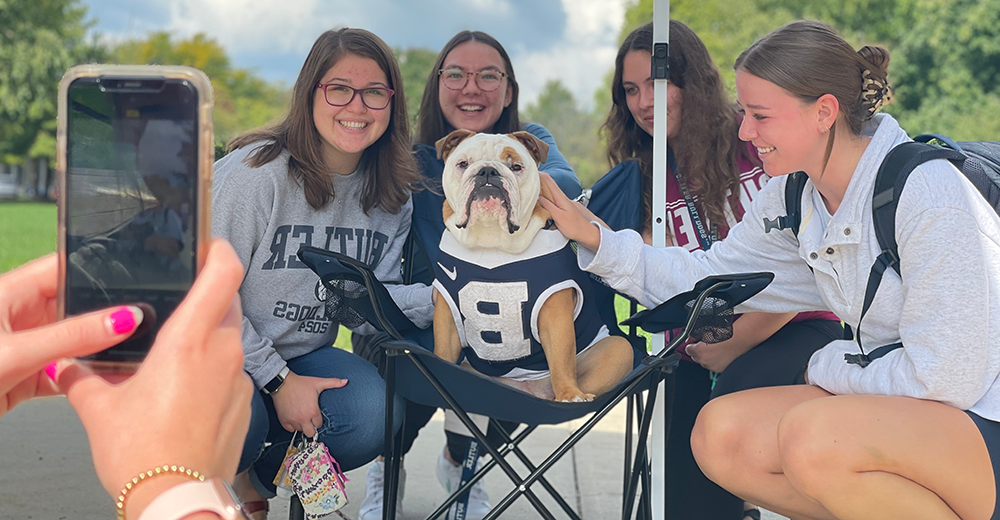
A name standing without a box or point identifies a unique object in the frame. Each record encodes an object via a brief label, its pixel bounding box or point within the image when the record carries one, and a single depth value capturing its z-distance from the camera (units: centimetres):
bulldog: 236
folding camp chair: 207
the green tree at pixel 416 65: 3797
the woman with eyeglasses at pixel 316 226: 242
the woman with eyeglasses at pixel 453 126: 289
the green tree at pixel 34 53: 3166
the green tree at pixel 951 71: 2255
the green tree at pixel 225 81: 5725
